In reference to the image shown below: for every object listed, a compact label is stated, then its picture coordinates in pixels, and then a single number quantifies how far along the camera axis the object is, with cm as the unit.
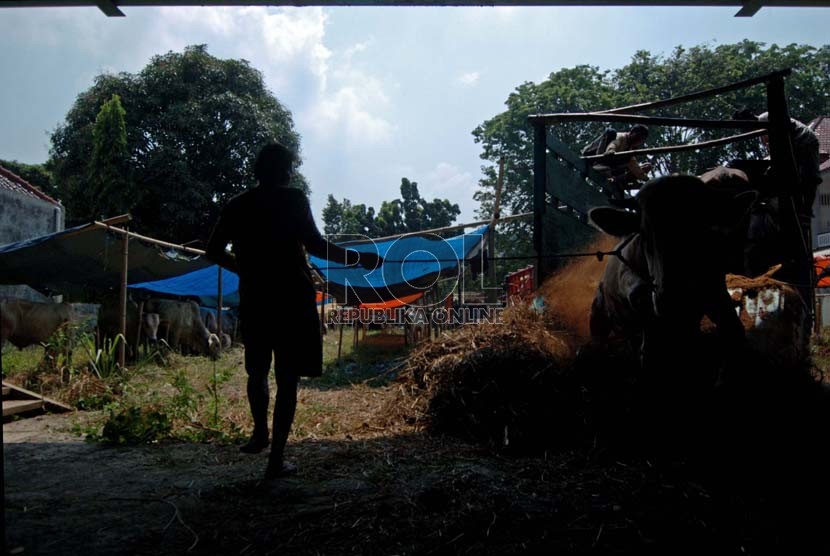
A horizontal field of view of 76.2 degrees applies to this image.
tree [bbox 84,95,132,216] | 1731
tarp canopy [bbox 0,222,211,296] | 777
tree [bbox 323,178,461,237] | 3600
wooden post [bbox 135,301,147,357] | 1001
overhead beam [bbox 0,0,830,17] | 359
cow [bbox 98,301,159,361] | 954
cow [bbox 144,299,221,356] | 1104
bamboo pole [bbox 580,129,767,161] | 440
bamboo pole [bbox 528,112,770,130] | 410
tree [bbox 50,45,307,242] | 1764
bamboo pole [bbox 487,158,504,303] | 758
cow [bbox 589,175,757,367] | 263
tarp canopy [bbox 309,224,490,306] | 938
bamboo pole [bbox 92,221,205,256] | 691
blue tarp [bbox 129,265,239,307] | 1238
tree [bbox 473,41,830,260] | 2023
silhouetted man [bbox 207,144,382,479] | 299
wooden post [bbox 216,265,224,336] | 1048
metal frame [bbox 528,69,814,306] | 357
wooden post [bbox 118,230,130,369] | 687
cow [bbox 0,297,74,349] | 707
